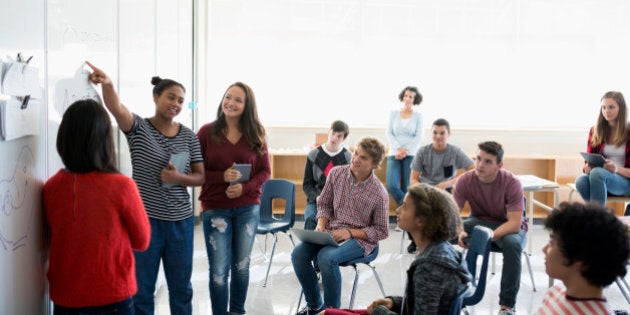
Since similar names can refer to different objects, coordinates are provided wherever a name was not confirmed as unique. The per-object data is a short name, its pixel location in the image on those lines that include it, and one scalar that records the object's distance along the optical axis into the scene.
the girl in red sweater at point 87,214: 2.07
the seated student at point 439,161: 5.42
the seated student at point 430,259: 2.39
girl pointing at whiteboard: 2.89
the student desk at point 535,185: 4.95
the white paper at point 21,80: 1.86
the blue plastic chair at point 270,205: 4.82
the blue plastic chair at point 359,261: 3.68
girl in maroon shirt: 3.40
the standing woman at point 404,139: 6.61
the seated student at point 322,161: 4.82
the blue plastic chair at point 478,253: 3.24
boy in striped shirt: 1.87
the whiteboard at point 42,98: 1.94
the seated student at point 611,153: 5.09
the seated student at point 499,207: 3.94
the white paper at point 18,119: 1.85
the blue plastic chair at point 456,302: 2.42
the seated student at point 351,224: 3.65
